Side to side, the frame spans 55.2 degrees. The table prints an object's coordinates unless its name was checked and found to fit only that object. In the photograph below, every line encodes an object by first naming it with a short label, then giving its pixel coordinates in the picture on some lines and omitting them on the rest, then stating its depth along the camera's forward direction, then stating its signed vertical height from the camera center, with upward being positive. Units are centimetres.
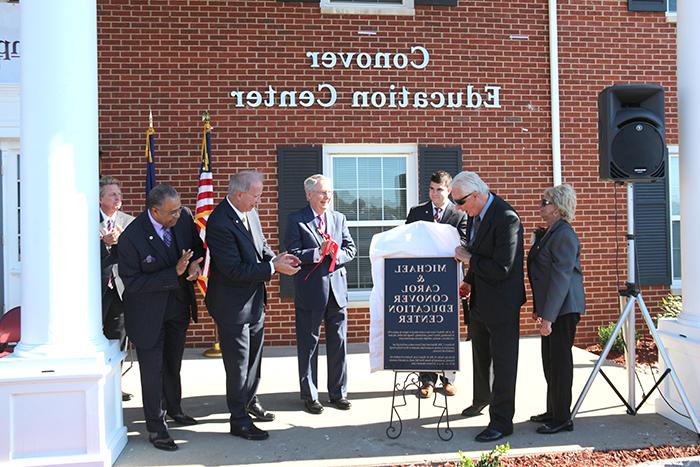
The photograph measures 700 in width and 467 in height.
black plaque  515 -63
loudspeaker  533 +72
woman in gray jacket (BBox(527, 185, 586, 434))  506 -46
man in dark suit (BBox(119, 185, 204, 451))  484 -31
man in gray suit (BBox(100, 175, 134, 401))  550 -18
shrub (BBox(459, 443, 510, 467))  394 -136
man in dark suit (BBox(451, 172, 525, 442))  489 -34
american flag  756 +50
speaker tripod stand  522 -89
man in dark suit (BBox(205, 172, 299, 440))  507 -32
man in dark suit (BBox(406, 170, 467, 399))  612 +18
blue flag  765 +85
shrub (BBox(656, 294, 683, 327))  855 -100
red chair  576 -80
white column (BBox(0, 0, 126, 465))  438 -22
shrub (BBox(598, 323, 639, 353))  824 -137
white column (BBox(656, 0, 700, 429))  531 +18
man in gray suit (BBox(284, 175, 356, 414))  580 -51
